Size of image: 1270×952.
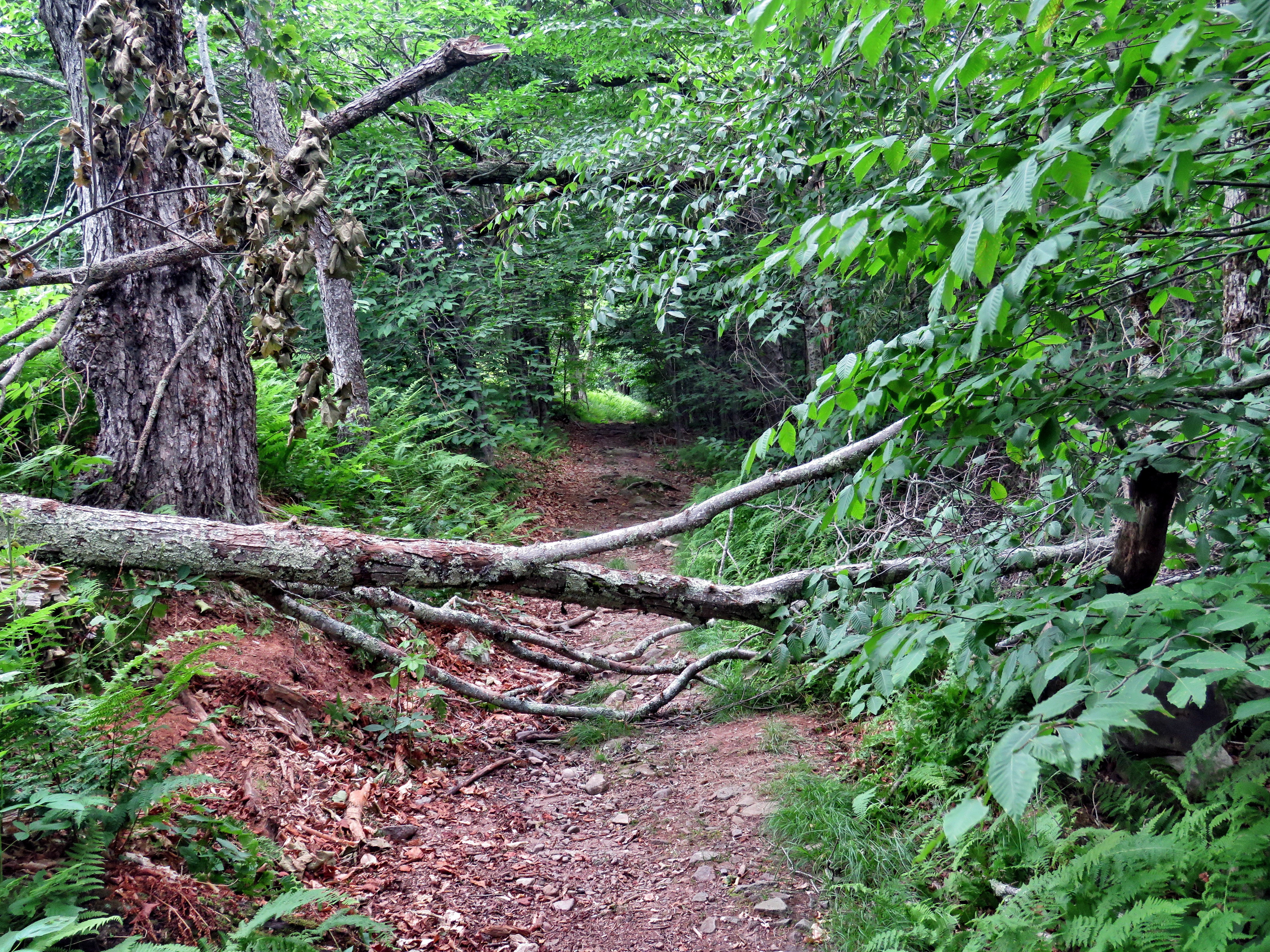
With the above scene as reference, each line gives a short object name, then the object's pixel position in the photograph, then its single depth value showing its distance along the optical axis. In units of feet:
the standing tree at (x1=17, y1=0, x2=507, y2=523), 13.93
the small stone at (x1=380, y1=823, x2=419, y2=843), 12.21
